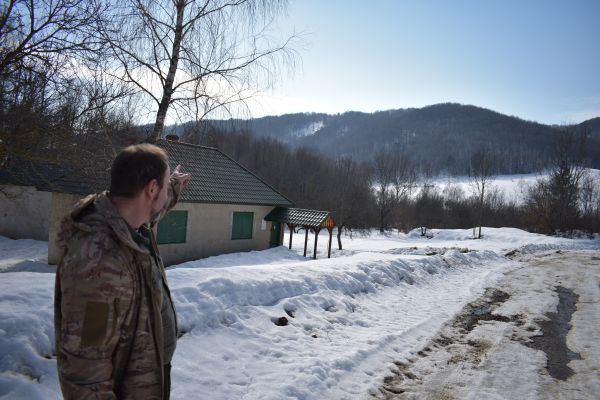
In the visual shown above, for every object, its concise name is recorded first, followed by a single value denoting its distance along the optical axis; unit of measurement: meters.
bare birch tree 7.05
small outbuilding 18.91
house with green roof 14.73
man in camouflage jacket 1.66
